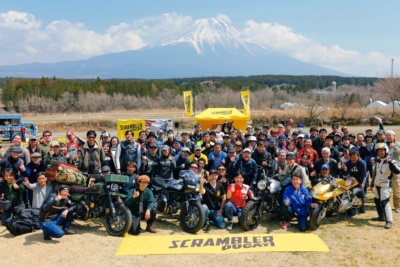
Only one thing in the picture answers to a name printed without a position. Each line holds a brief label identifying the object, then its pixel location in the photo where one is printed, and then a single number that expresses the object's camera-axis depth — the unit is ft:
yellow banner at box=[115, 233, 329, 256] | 20.47
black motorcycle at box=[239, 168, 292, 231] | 23.06
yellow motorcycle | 23.32
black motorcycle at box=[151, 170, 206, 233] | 22.82
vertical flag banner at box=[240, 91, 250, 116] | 64.13
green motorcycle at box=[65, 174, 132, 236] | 22.57
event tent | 52.60
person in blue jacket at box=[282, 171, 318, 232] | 23.49
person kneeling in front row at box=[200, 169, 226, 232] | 24.18
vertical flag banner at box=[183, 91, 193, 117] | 65.87
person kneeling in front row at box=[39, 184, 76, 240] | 21.89
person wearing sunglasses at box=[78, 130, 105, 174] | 26.52
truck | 81.41
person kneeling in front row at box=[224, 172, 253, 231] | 24.31
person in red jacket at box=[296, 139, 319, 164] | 28.33
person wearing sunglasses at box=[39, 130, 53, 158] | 27.63
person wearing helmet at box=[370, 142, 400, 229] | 24.04
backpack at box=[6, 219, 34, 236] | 22.50
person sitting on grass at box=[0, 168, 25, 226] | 23.32
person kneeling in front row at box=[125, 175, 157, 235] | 22.90
